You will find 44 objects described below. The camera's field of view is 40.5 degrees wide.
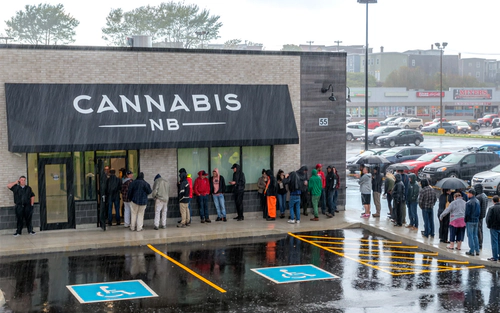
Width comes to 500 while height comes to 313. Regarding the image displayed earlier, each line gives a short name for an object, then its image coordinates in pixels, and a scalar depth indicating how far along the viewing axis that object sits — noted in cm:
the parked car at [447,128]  7106
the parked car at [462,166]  3111
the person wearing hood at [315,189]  2139
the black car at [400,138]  5362
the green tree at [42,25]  7325
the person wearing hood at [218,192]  2078
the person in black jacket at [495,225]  1512
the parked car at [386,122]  7859
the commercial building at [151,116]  1880
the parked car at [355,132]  5991
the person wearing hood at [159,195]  1950
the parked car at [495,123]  7794
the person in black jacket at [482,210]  1647
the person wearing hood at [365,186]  2152
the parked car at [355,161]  3662
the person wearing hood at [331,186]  2198
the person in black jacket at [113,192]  1953
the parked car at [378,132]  5628
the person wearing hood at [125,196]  1964
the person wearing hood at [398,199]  1984
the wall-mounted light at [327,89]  2273
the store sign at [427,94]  9575
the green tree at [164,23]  7581
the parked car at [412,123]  7375
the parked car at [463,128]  7088
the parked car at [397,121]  7529
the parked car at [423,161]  3346
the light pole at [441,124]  6654
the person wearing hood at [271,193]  2122
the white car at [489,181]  2769
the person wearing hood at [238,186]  2105
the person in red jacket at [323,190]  2202
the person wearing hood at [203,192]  2047
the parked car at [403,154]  3716
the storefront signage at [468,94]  9631
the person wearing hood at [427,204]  1811
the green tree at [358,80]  13550
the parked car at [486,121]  8144
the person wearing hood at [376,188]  2154
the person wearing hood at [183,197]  1991
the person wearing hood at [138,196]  1911
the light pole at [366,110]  3859
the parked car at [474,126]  7375
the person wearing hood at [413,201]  1934
